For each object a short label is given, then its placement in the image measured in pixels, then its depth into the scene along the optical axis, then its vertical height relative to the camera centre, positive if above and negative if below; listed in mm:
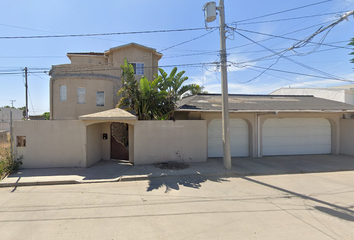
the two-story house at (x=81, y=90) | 13312 +2314
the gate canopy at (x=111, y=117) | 8734 +194
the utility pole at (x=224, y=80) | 8531 +1783
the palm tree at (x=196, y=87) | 11305 +2506
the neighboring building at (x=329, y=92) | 24984 +3793
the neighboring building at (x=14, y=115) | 32938 +1728
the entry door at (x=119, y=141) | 10836 -1150
